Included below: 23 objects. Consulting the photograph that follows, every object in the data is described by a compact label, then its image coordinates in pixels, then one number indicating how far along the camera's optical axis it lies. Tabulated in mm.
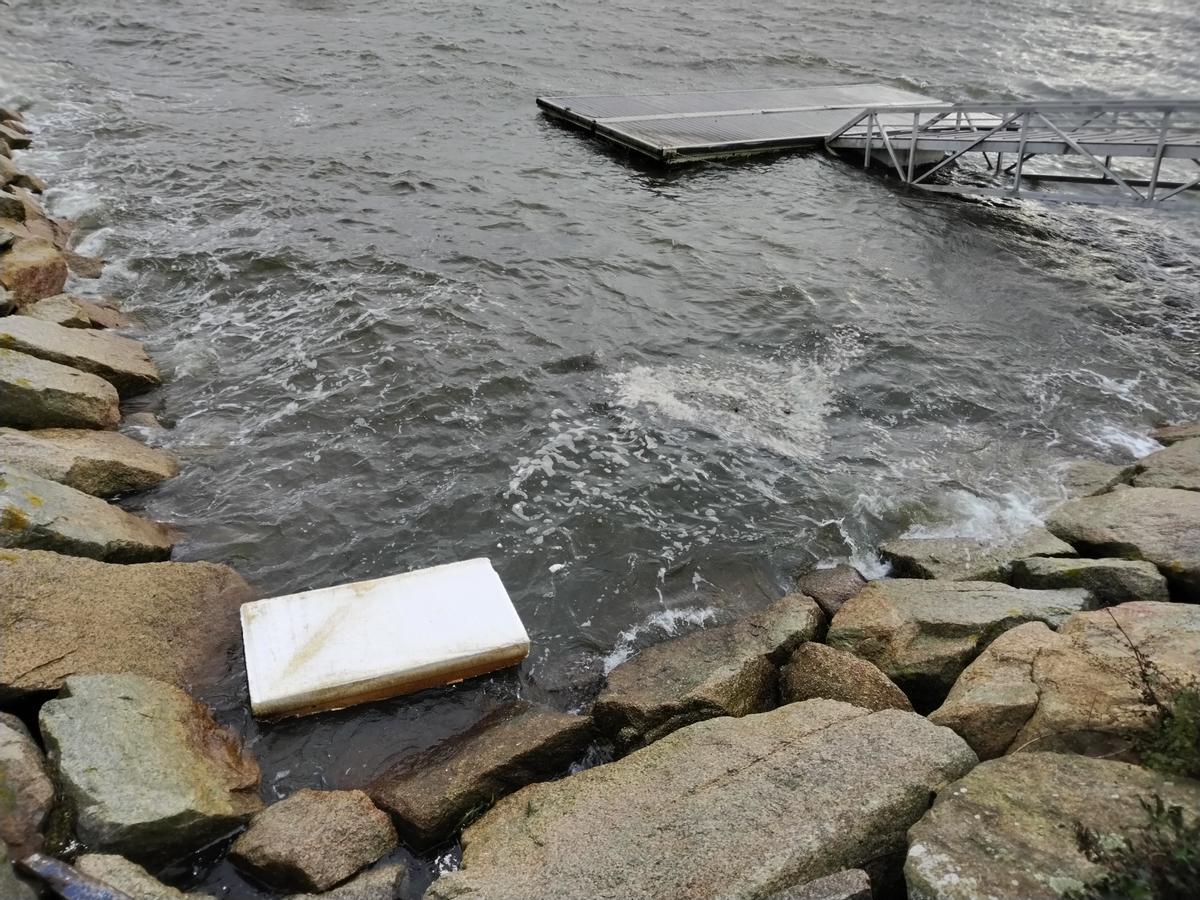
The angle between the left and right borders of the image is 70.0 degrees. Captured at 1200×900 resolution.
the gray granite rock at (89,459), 7012
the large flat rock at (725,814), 4090
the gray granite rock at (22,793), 4199
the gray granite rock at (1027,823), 3678
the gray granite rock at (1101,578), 6469
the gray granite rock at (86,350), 8492
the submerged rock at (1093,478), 8594
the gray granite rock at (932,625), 5934
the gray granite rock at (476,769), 4969
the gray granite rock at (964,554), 7191
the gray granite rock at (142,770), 4383
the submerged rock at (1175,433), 9516
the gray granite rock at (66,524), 6062
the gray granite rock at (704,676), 5672
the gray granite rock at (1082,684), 4672
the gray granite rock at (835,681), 5629
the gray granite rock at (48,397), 7562
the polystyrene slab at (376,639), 5641
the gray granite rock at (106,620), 5238
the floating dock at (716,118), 17750
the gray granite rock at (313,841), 4543
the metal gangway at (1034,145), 13531
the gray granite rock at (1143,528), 6715
